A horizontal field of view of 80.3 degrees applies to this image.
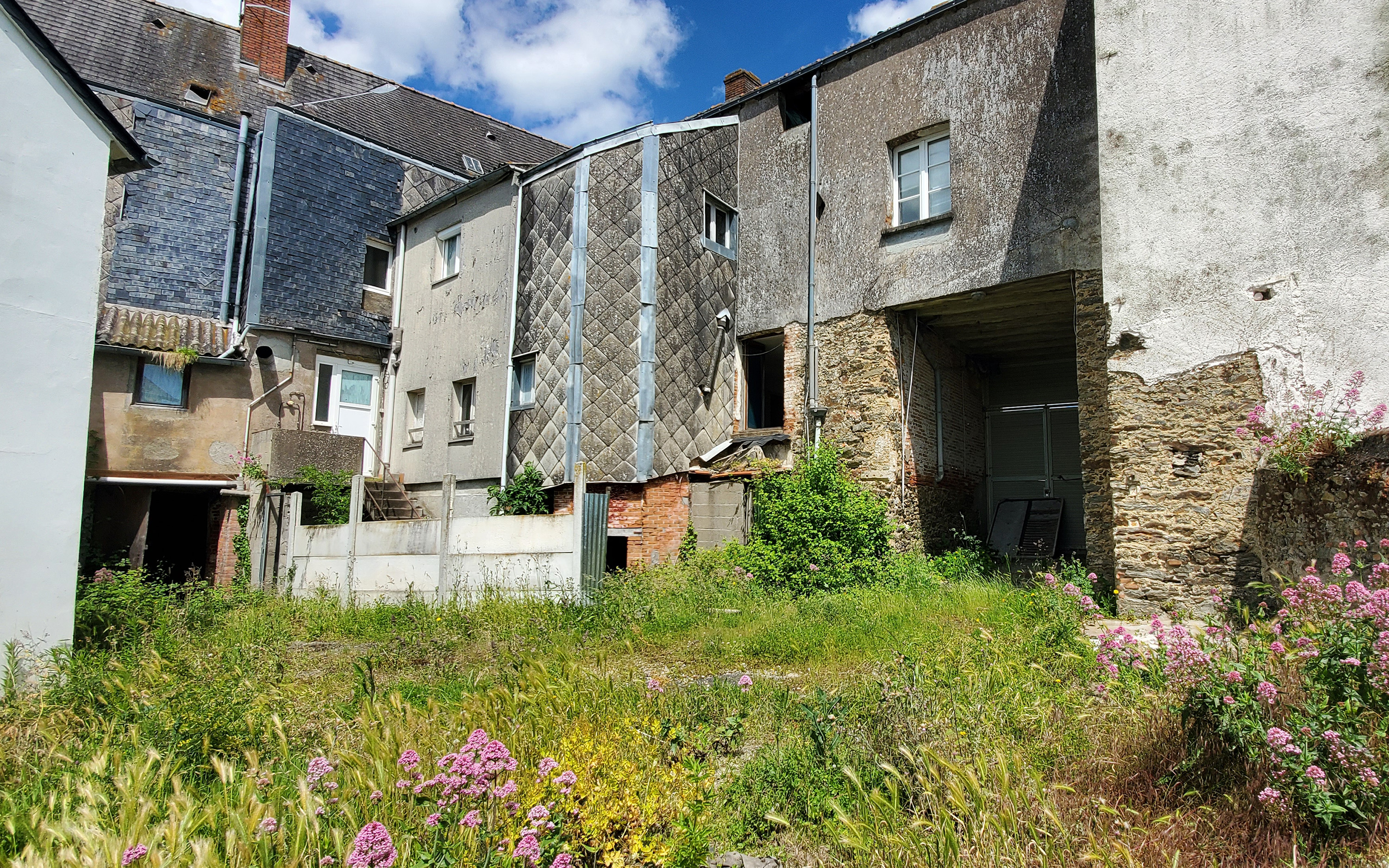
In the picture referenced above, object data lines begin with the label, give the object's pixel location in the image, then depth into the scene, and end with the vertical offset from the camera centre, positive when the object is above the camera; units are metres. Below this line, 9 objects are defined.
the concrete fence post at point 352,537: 12.16 -0.40
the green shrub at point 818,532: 11.19 -0.16
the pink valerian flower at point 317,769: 3.07 -0.97
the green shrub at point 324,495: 14.94 +0.26
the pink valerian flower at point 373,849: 2.37 -0.99
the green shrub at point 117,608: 7.52 -1.04
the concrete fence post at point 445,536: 10.59 -0.31
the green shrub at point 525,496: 13.16 +0.28
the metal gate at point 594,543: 9.45 -0.33
